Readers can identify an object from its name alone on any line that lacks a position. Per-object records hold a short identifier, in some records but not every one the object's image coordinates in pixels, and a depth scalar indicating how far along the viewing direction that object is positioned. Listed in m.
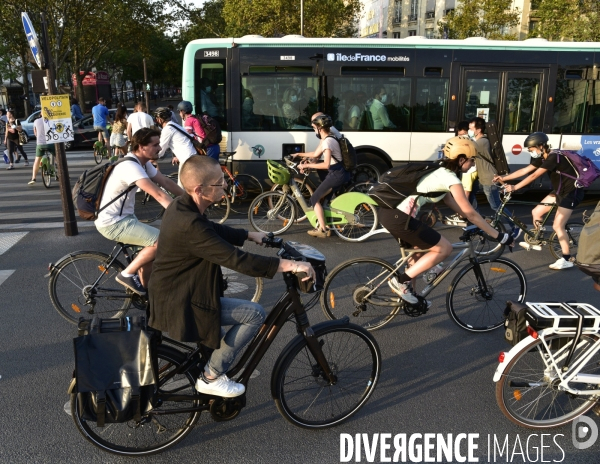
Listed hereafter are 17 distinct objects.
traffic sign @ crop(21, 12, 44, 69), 7.32
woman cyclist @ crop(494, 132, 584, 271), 5.96
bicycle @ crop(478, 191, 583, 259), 6.52
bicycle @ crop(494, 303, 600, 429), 3.12
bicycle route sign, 7.34
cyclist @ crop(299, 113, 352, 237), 7.11
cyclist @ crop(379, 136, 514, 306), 4.25
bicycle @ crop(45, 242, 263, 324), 4.67
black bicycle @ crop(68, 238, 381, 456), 2.96
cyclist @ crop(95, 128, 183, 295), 4.37
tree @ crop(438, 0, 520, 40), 26.22
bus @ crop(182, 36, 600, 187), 9.64
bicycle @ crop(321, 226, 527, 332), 4.55
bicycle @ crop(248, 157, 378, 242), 7.34
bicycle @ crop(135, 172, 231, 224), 8.59
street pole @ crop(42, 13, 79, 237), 7.46
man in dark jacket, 2.65
